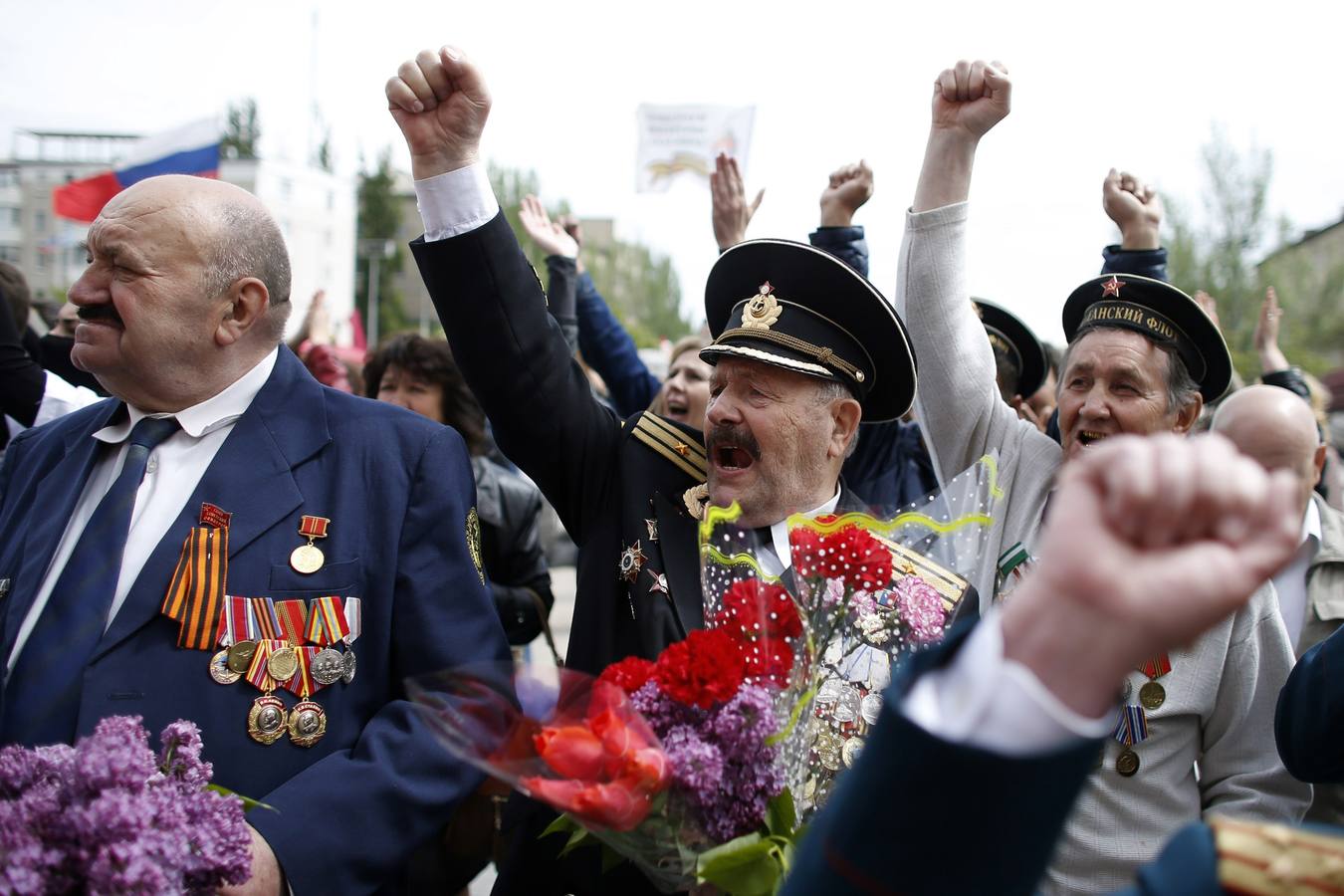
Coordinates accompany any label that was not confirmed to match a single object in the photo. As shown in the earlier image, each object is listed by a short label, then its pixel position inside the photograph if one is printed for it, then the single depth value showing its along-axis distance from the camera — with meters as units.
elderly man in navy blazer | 2.22
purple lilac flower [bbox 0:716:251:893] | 1.55
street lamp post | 54.57
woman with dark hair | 4.54
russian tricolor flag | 9.33
